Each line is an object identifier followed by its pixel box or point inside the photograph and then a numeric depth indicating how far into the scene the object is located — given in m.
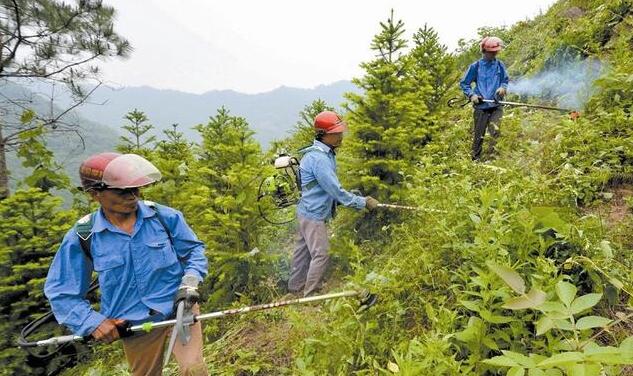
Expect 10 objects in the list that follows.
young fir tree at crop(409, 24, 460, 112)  9.86
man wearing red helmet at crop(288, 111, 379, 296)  5.50
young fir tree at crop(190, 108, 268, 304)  5.97
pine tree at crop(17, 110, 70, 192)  6.78
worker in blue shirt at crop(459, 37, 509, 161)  7.42
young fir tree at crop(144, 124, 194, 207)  7.31
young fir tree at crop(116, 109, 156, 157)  8.80
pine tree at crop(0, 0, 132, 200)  8.91
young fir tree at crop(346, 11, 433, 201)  6.38
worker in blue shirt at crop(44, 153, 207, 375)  3.31
